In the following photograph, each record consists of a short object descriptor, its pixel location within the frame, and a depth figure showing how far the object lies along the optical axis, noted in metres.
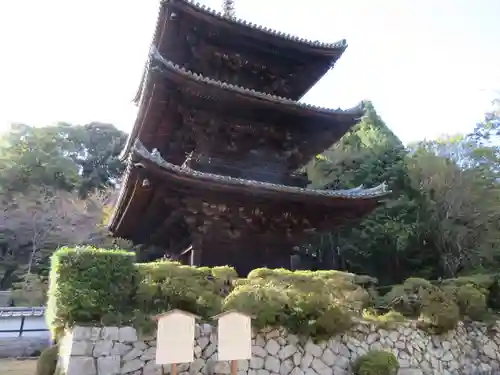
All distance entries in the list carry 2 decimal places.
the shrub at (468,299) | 9.23
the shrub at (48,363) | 7.90
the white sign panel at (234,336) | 5.28
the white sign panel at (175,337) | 5.12
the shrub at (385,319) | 8.15
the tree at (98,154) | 33.69
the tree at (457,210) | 17.11
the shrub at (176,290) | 6.74
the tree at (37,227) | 25.42
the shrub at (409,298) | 8.98
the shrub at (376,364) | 7.19
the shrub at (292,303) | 7.00
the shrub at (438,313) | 8.64
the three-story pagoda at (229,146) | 9.12
